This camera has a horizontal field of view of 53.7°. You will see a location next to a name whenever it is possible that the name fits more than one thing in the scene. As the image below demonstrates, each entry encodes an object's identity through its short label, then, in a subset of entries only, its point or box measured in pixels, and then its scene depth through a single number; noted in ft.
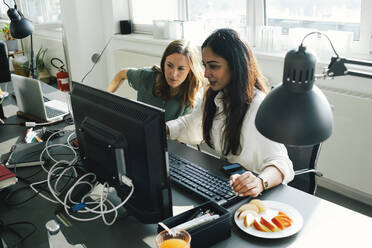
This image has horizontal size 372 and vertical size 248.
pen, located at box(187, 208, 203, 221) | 3.37
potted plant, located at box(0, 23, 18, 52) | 17.26
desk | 3.23
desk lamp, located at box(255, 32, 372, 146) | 2.34
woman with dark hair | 4.69
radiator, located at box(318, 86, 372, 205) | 6.71
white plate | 3.26
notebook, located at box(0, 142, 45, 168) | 4.95
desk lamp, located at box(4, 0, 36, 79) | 7.47
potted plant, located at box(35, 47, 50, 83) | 16.48
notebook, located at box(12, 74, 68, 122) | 6.36
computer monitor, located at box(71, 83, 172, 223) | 3.16
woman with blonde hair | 6.86
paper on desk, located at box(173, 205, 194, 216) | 3.74
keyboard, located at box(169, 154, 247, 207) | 3.87
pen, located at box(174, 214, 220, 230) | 3.13
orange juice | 2.88
